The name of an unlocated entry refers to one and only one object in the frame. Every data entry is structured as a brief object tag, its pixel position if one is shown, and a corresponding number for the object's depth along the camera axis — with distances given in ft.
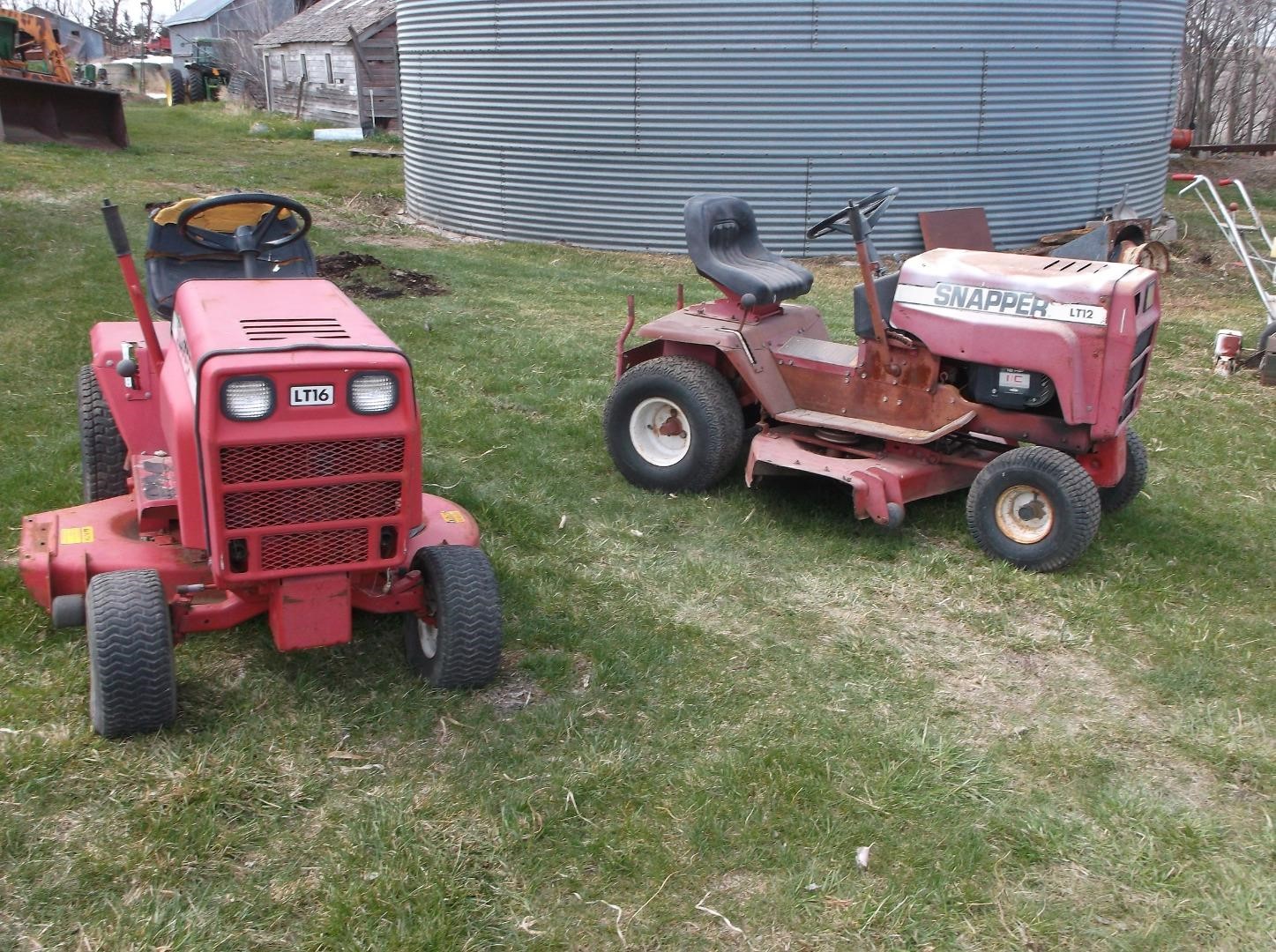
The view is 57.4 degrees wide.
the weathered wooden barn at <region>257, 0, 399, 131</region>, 89.86
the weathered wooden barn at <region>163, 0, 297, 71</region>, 124.26
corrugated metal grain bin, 37.96
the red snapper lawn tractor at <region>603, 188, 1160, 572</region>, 15.55
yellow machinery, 55.67
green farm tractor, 124.67
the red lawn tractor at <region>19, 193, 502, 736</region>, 10.41
